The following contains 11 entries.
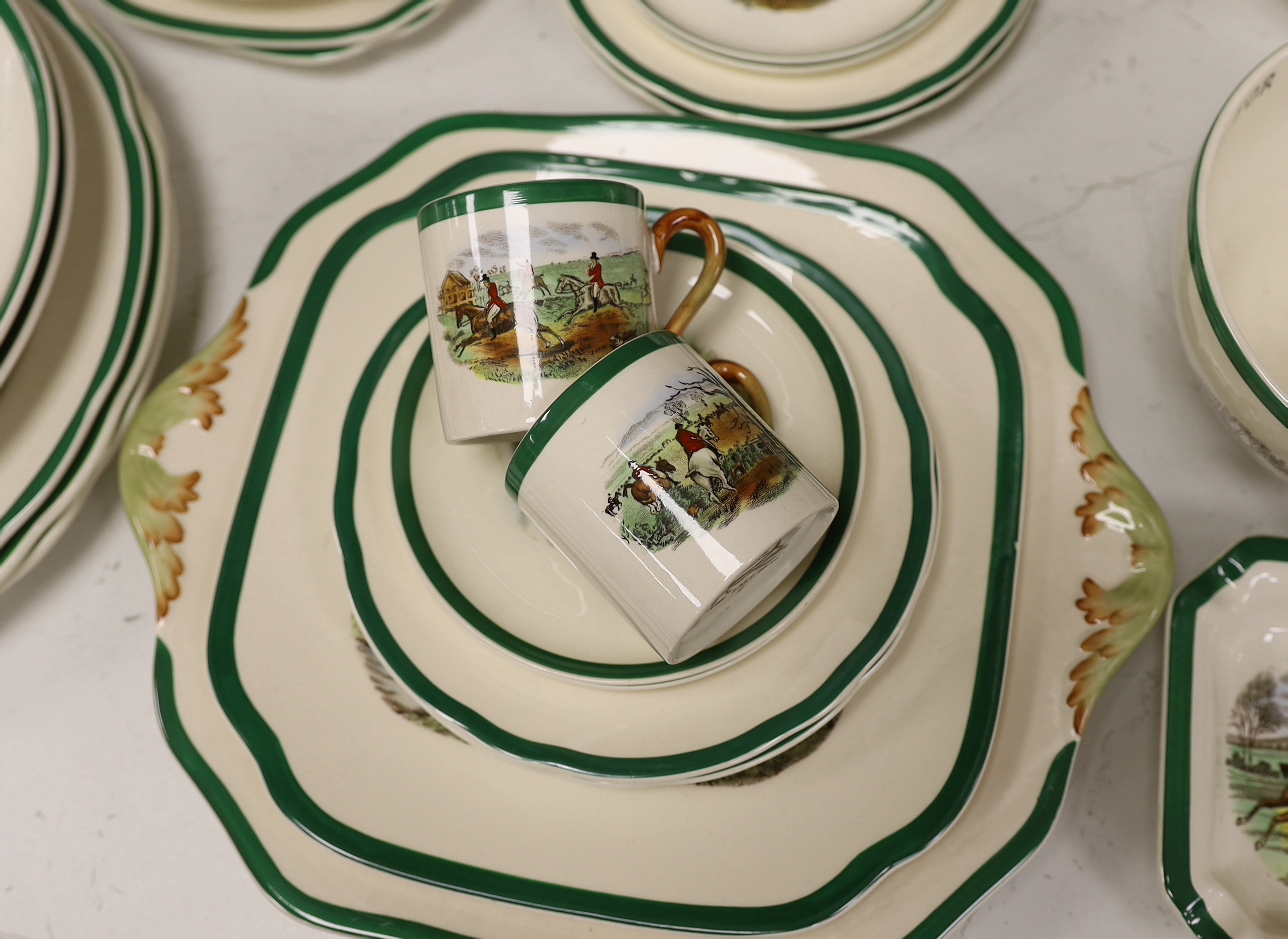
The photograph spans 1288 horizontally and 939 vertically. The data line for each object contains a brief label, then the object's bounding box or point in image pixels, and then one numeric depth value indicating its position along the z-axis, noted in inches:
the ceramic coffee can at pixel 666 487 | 15.1
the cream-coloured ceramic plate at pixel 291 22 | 23.7
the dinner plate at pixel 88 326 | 19.6
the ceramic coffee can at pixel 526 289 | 16.3
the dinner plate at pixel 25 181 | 17.2
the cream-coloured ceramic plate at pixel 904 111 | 21.3
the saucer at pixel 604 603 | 16.0
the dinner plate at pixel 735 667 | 16.4
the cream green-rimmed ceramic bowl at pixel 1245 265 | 16.0
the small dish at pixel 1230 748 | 16.7
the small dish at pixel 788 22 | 22.4
